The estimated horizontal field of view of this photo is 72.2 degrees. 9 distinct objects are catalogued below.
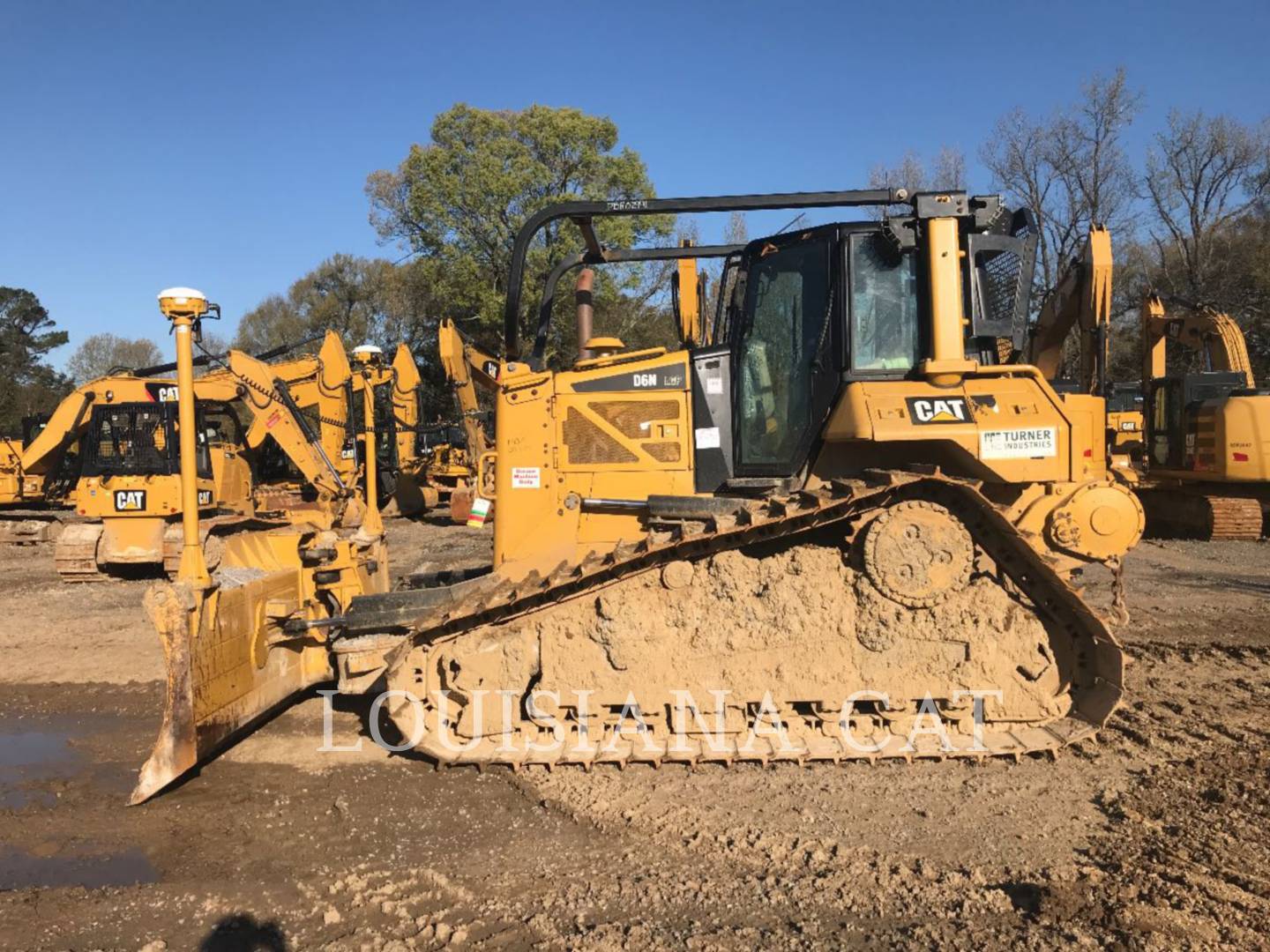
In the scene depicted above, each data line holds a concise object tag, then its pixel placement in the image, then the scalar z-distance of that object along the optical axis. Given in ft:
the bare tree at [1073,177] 81.97
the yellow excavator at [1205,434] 39.22
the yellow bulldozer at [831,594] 14.32
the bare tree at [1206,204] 88.07
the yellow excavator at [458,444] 52.44
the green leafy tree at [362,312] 101.50
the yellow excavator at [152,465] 37.06
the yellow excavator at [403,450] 57.21
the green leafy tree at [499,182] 80.23
